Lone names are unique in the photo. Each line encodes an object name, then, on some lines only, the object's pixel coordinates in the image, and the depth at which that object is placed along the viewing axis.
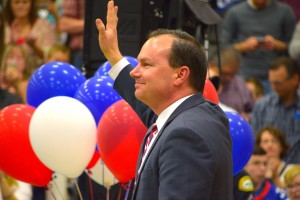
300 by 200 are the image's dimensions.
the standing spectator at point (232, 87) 15.09
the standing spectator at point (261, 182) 11.98
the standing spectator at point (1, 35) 12.27
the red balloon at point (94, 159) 8.83
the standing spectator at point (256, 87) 16.48
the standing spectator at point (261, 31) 17.06
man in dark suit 5.73
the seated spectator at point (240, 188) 9.72
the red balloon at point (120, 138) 7.98
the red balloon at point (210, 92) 8.70
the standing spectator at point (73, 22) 16.50
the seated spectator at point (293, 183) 11.89
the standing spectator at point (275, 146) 13.03
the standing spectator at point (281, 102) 14.66
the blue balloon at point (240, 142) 8.69
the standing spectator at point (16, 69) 13.73
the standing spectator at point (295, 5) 18.30
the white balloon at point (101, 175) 8.87
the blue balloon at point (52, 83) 9.12
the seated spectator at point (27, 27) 16.31
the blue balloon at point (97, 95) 8.64
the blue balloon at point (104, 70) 9.20
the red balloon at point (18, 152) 8.28
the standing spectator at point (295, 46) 16.00
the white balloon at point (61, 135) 7.97
